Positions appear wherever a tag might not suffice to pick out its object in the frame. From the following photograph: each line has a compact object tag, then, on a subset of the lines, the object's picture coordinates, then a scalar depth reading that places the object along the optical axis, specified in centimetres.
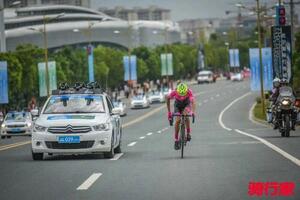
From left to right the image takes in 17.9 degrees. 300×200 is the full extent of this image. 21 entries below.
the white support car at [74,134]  2089
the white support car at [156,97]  11130
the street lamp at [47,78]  7550
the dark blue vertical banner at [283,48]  5341
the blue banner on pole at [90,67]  8569
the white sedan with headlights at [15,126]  5128
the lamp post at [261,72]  6481
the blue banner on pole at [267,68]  6325
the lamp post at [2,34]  12165
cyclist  2199
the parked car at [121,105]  7857
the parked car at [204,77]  17350
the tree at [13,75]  8631
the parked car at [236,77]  18388
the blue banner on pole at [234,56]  17158
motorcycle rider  3066
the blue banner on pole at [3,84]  6569
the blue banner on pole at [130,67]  11019
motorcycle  2922
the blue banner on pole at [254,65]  6725
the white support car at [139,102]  10046
